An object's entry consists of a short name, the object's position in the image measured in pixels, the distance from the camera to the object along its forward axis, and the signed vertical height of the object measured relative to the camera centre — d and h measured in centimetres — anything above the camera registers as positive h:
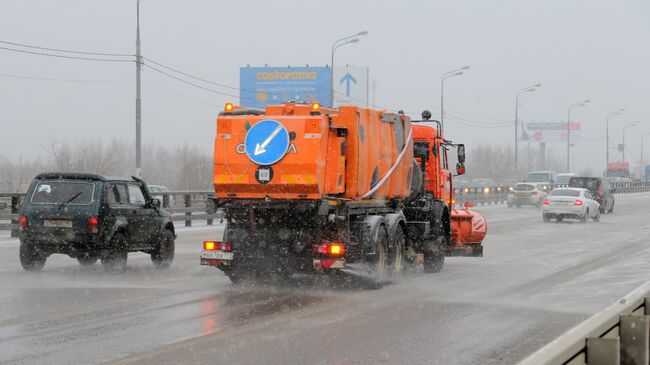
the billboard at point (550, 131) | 13150 +641
